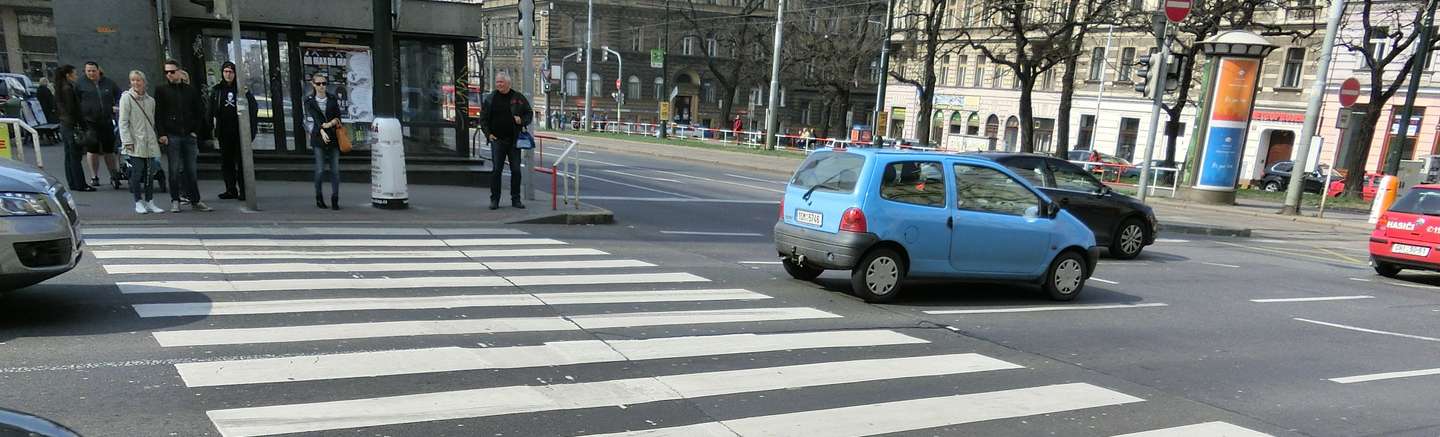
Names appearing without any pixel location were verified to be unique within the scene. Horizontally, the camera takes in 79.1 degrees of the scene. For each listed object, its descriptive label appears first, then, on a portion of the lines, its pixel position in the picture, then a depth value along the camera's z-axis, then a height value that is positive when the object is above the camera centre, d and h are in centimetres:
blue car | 831 -118
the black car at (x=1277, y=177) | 3459 -217
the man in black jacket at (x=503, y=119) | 1279 -60
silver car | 550 -115
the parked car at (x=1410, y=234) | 1193 -145
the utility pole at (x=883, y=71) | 3103 +105
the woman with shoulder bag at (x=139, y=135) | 1030 -93
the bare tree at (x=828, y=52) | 4800 +248
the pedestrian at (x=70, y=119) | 1220 -93
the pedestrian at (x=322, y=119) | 1173 -70
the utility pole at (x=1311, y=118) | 2016 +15
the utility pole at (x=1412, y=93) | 2158 +97
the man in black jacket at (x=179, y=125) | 1046 -81
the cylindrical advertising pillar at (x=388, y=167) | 1225 -135
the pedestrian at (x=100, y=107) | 1211 -74
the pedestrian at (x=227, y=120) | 1189 -80
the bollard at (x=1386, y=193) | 2052 -151
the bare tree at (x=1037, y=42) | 2978 +242
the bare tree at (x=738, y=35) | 5472 +374
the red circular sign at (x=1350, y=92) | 1969 +77
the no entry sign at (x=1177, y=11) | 1842 +220
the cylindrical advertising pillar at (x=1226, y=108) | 2217 +29
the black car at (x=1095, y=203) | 1278 -133
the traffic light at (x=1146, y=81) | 1939 +76
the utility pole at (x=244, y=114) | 1080 -65
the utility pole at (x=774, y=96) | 3569 -13
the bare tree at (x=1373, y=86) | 2534 +126
